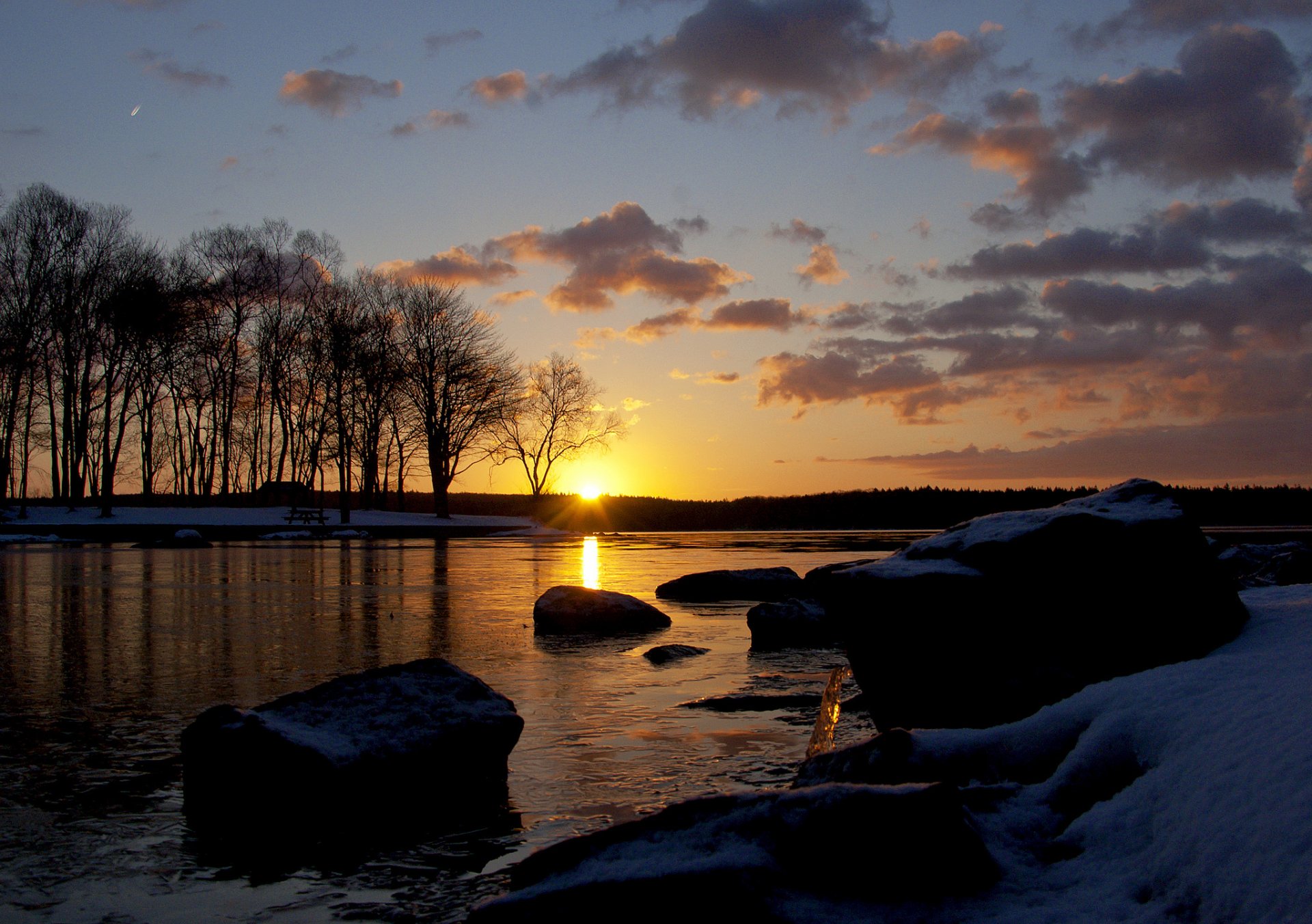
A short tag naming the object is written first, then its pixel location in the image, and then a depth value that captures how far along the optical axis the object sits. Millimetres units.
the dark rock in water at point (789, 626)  8875
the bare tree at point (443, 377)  46656
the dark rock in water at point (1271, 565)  8164
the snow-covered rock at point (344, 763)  3918
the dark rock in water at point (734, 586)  13398
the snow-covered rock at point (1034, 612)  4762
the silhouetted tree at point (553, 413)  54719
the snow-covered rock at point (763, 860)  2266
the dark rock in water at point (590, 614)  9758
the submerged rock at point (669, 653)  7750
